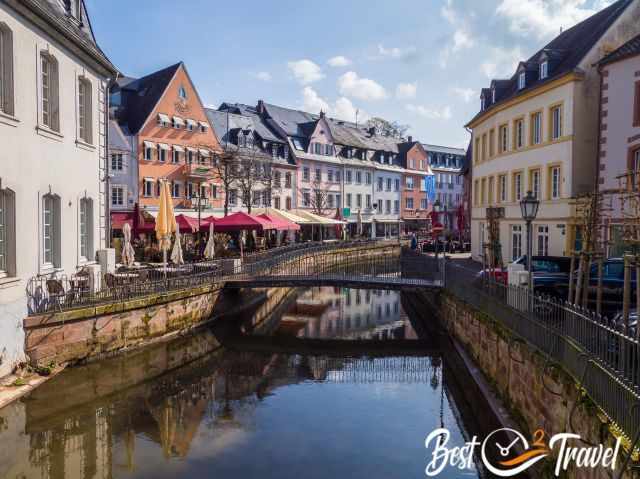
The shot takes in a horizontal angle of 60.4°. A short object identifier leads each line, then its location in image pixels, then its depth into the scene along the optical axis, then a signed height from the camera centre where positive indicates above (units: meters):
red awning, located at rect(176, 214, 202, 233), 24.64 -0.04
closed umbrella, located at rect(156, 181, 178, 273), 18.41 +0.17
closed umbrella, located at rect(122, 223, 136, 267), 20.84 -1.12
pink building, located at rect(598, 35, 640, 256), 20.02 +4.04
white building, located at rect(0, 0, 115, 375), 12.91 +1.98
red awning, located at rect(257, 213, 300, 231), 26.75 +0.05
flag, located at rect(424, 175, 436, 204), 63.07 +4.43
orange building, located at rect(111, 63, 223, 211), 37.09 +6.10
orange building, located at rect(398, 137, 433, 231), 68.06 +4.77
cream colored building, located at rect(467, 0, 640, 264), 22.78 +4.38
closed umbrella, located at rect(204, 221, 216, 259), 23.11 -1.12
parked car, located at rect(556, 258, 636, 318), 14.15 -1.54
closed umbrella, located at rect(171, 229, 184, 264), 21.03 -1.19
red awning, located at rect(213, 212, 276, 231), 23.97 -0.01
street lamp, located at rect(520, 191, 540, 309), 12.69 +0.42
